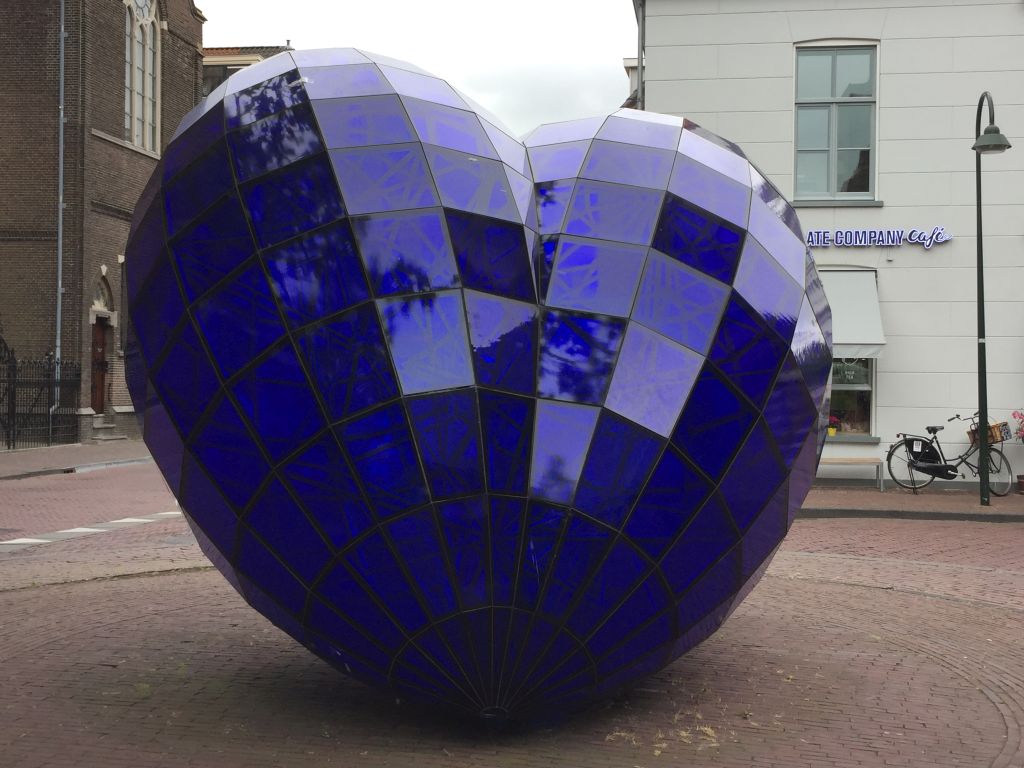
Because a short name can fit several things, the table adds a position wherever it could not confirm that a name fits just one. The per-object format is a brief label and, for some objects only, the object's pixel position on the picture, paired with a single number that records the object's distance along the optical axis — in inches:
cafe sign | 831.7
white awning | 814.5
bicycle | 803.4
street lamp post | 672.4
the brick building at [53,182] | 1304.1
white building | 829.2
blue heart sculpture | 199.9
